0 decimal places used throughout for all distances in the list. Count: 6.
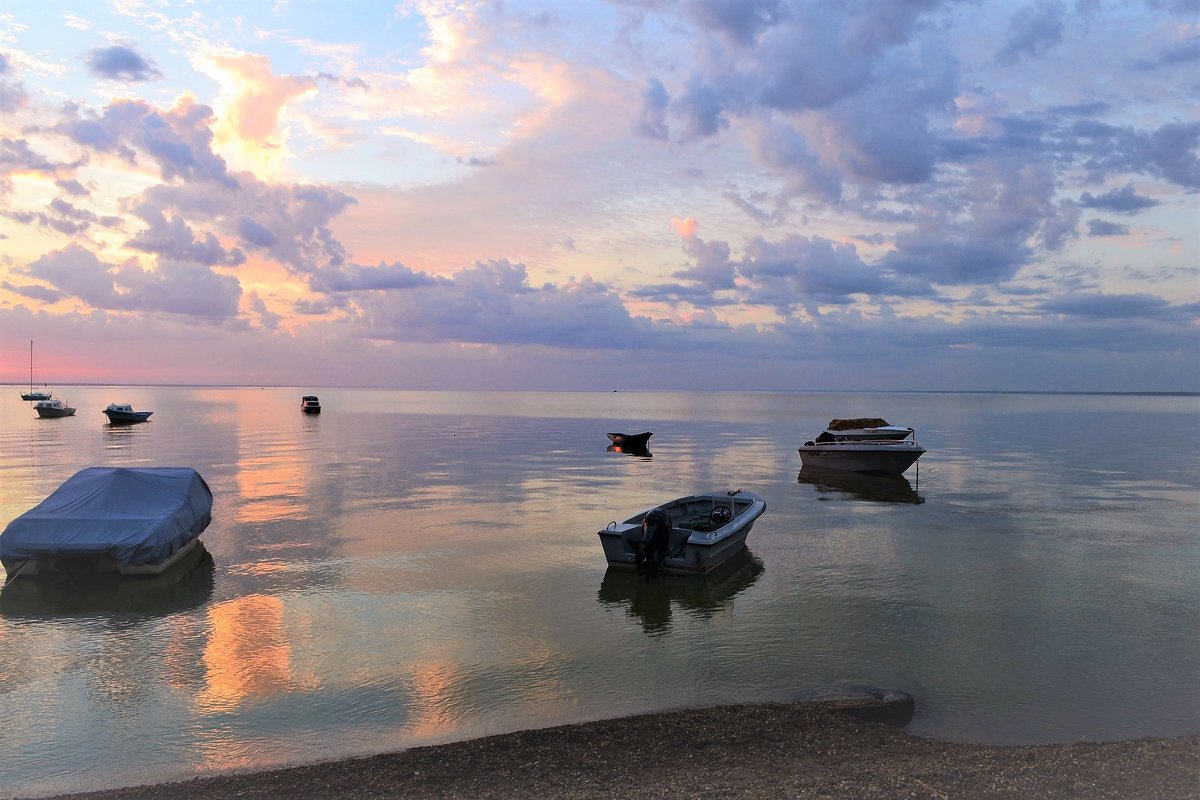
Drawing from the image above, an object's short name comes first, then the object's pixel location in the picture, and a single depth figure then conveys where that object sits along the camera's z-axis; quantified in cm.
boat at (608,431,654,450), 6506
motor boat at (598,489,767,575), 2158
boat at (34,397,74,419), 11750
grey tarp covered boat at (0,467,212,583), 2061
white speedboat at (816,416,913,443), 4934
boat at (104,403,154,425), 10094
